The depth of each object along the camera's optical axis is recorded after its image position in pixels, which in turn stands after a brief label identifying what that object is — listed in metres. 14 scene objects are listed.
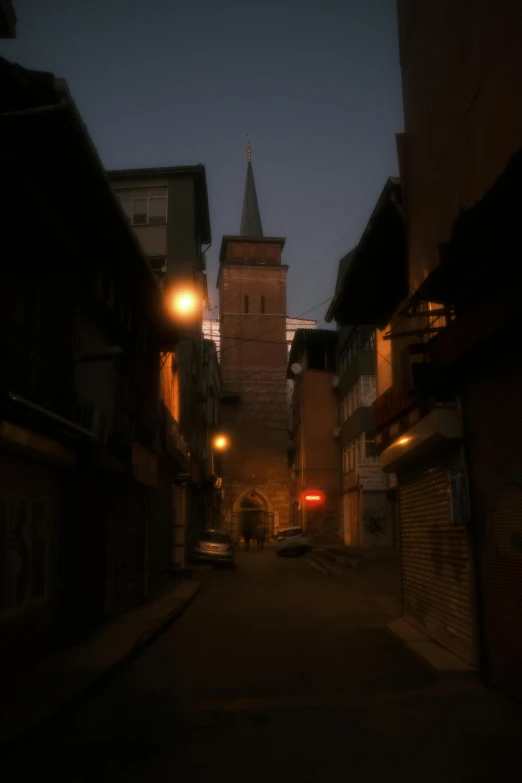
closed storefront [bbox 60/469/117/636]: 9.83
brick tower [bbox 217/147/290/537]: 54.31
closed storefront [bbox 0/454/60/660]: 7.51
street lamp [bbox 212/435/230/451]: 41.72
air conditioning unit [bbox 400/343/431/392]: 8.64
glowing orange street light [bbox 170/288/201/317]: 17.47
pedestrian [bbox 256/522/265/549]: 44.09
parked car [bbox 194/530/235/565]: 26.80
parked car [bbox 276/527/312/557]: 34.97
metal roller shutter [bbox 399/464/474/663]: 8.69
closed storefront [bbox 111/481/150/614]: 13.05
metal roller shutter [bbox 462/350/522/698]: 6.92
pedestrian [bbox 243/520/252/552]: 42.95
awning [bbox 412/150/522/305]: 5.98
